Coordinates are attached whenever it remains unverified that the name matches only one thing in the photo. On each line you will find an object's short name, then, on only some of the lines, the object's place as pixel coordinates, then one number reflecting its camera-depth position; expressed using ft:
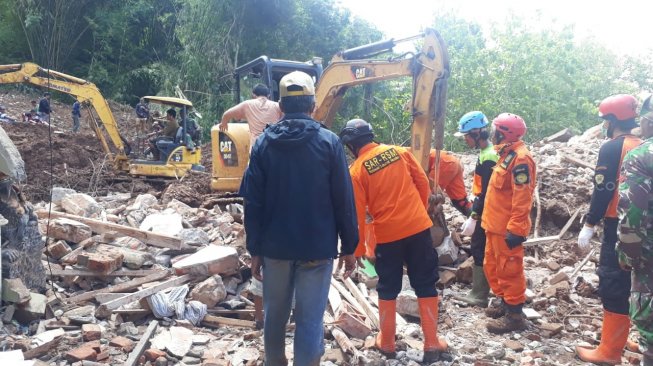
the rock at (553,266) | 21.74
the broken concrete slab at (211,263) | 17.03
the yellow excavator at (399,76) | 19.92
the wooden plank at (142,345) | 12.62
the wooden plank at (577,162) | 30.74
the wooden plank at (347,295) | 16.70
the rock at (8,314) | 13.67
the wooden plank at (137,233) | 19.33
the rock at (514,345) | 14.92
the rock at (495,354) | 14.35
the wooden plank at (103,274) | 16.70
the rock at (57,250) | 17.84
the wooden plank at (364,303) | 16.03
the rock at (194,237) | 20.01
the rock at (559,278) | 19.74
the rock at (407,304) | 16.79
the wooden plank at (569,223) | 25.11
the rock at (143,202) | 25.91
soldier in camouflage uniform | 10.26
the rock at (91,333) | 13.73
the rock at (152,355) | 13.16
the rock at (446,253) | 20.97
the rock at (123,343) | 13.42
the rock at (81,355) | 12.60
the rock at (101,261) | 16.83
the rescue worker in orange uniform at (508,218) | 15.08
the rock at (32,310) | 14.08
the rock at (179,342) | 13.53
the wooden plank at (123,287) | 15.85
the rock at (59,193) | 30.09
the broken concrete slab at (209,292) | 16.28
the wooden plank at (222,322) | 15.69
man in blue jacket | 10.16
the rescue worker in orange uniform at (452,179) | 21.01
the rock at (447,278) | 20.17
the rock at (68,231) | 18.90
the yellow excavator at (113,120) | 38.34
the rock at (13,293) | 13.88
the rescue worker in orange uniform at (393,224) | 13.64
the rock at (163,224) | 21.24
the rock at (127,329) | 14.55
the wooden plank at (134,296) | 15.20
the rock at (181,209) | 25.01
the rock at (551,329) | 15.95
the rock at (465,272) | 20.34
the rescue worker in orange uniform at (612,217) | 13.17
